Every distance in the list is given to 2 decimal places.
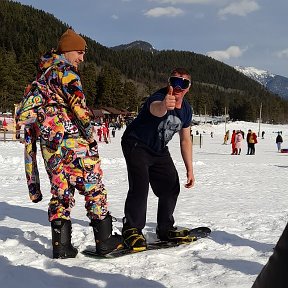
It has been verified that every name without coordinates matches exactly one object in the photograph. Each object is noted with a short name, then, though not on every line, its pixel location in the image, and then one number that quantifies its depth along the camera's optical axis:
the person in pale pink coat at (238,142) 22.83
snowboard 3.39
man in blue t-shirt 3.60
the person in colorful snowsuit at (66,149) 3.25
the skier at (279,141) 28.24
